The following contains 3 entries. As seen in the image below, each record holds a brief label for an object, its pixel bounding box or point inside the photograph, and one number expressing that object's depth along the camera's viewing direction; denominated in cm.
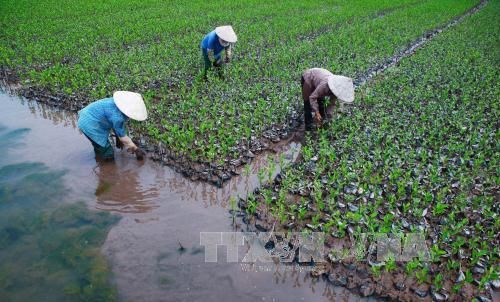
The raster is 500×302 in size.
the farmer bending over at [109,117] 479
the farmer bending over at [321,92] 560
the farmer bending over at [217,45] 740
